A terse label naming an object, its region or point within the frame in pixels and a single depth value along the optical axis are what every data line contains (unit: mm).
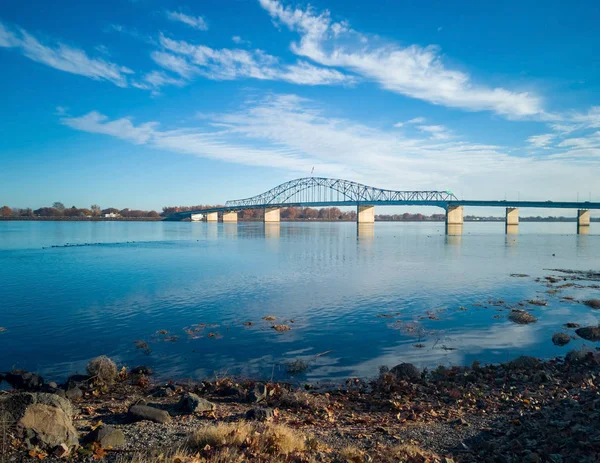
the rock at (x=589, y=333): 15016
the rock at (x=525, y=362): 11500
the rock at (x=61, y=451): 5861
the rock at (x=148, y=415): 7627
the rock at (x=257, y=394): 9266
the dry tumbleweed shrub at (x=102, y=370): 10336
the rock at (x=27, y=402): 6586
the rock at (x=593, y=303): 20484
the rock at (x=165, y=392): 9531
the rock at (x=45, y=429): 6020
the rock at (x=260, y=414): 7961
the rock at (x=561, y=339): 14453
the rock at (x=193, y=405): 8266
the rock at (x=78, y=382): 9755
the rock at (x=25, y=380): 9797
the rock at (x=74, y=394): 9210
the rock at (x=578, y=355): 12031
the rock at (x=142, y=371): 11109
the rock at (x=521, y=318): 17341
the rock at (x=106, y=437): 6250
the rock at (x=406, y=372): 10806
